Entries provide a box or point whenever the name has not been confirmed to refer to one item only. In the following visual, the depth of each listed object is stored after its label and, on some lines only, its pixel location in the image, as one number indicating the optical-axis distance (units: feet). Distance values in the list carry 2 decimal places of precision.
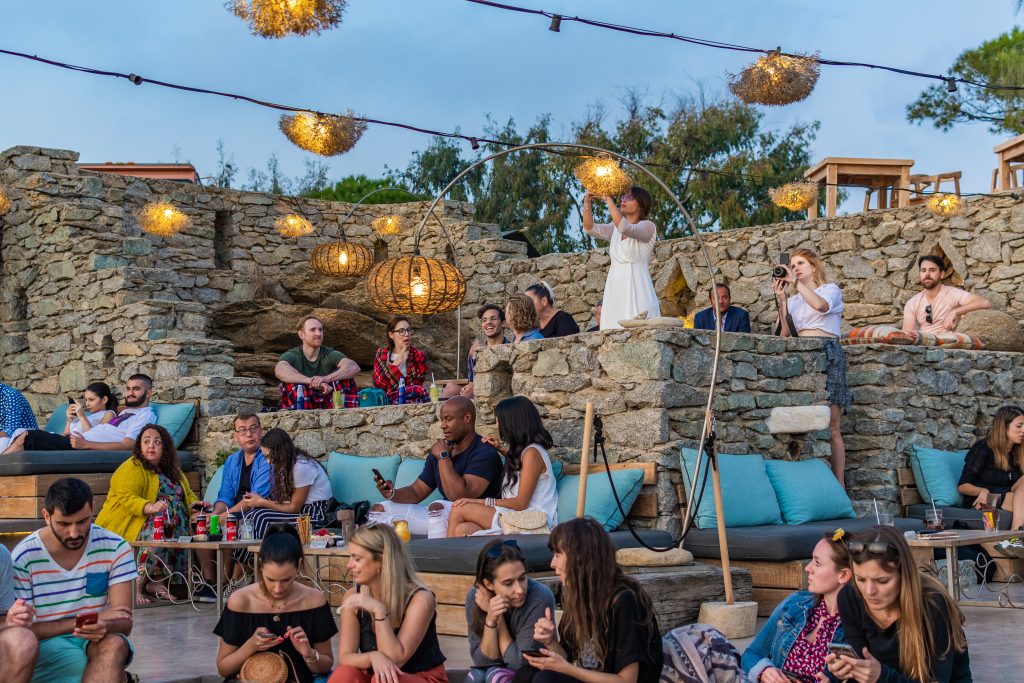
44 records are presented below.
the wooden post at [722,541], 19.06
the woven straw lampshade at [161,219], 38.17
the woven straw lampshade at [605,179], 25.50
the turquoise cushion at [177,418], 31.50
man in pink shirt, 30.83
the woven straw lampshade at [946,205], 34.88
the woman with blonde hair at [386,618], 13.53
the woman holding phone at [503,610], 13.92
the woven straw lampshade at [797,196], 39.11
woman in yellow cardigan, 24.16
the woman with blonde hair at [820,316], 26.14
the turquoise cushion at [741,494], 22.13
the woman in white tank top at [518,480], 21.20
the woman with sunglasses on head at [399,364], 30.42
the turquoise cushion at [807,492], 23.25
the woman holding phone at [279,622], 14.19
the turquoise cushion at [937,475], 27.09
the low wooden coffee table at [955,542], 19.25
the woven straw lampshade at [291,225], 42.88
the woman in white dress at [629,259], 25.11
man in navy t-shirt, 22.04
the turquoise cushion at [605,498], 21.74
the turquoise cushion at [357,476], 26.11
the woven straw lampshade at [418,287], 28.60
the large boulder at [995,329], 31.78
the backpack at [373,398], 30.17
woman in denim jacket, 12.96
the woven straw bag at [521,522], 20.95
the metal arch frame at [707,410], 20.29
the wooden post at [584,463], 19.84
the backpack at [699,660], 13.69
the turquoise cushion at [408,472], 25.39
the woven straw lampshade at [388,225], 44.75
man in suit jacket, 29.25
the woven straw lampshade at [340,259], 42.14
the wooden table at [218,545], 21.26
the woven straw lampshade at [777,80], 29.73
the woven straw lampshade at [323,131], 33.04
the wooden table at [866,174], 38.93
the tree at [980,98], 61.31
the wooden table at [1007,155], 37.27
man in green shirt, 30.96
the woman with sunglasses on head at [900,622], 11.44
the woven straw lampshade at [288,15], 21.30
